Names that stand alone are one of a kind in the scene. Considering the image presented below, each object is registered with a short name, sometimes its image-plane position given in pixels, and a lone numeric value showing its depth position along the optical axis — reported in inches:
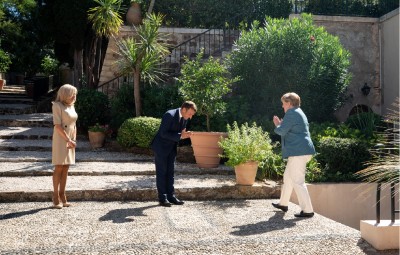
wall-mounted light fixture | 505.4
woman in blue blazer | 227.1
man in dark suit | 243.1
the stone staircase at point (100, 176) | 261.9
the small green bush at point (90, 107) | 456.4
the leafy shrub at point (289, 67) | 409.1
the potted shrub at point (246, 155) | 273.9
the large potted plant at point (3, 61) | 734.4
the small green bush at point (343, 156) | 323.9
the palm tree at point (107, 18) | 479.8
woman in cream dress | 228.5
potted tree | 340.5
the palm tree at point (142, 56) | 426.9
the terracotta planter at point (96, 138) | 424.7
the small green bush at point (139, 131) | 383.6
